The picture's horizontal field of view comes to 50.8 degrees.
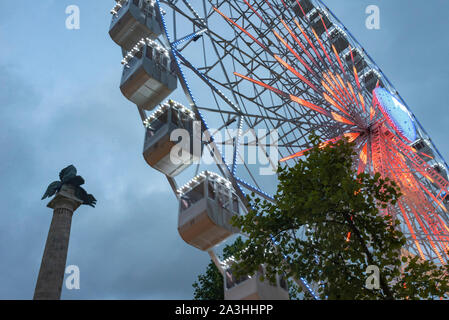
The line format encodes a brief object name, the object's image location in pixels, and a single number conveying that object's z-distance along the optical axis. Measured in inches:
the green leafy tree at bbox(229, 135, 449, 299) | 383.6
